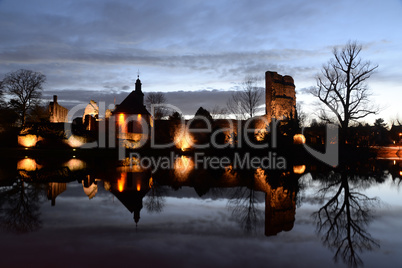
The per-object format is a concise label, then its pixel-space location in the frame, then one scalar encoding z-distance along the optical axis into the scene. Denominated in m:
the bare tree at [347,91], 27.95
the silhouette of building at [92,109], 53.71
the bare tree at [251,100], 41.75
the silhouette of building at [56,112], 45.72
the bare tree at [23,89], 39.44
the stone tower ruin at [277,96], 37.47
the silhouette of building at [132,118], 40.88
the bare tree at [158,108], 63.28
